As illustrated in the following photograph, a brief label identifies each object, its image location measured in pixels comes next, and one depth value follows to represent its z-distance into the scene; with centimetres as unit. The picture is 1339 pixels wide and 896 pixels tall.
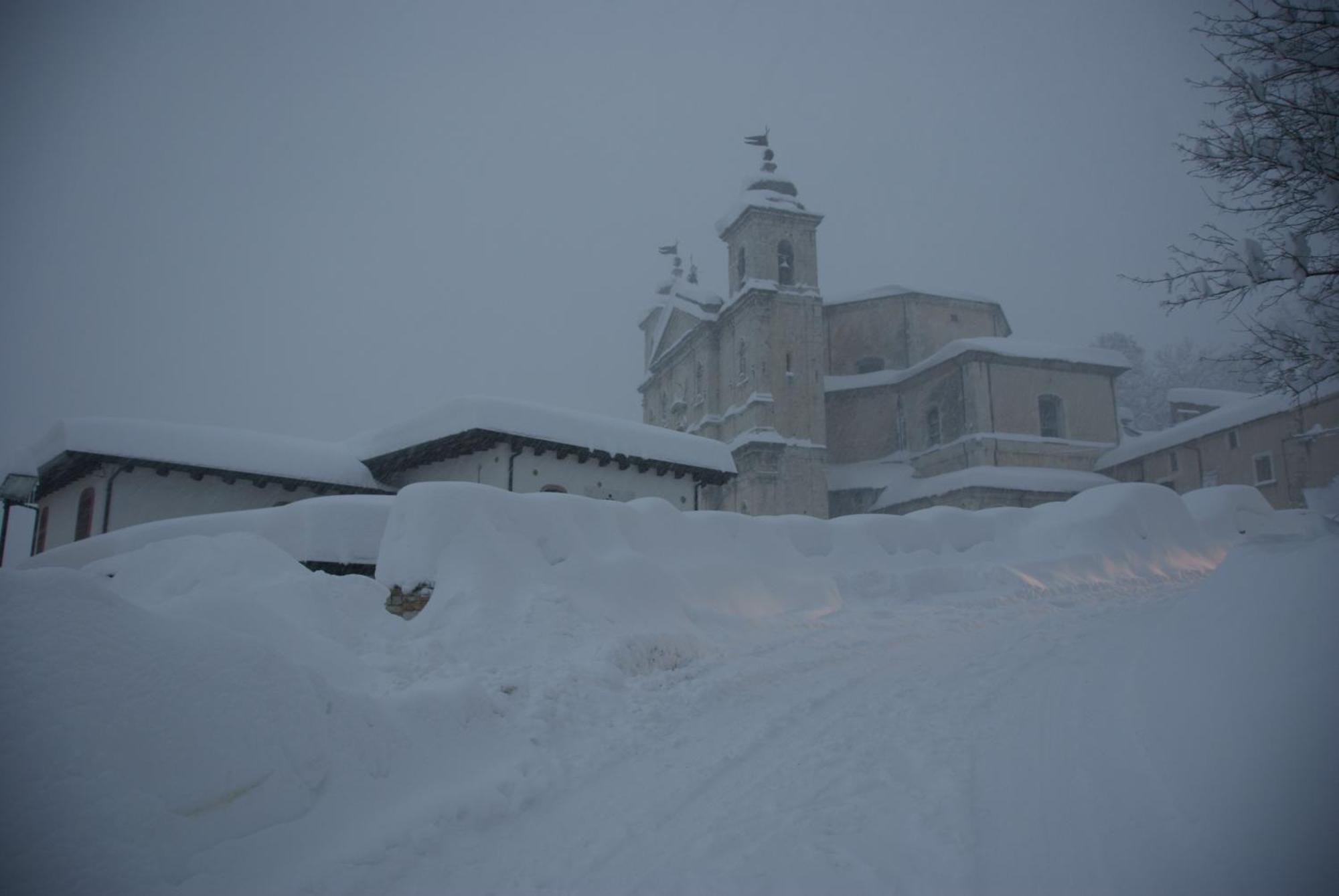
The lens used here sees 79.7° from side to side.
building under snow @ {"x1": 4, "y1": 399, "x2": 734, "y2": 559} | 1727
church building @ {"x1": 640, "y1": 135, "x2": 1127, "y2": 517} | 3403
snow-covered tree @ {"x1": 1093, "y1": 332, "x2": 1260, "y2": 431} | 4906
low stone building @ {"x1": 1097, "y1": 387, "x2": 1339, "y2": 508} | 2614
